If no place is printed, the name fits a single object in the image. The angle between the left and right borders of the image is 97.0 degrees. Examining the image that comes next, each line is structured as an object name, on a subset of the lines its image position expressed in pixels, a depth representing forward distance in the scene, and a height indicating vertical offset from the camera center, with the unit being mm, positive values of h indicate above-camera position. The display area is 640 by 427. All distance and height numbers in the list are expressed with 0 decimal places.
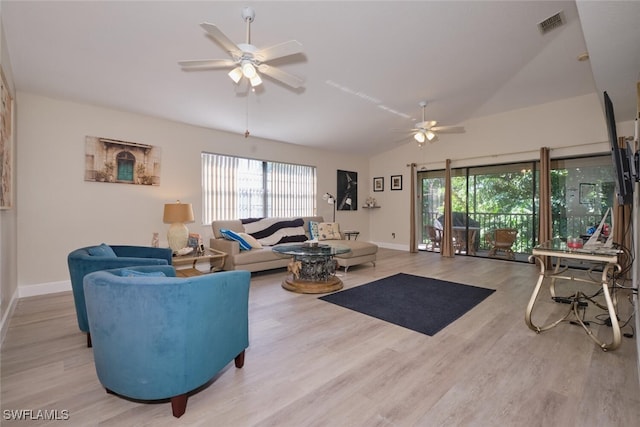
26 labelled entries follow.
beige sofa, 4316 -662
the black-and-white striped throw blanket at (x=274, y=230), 5219 -307
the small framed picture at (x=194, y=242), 4277 -413
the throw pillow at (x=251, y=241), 4613 -437
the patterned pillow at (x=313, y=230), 5657 -330
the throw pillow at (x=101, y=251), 2299 -294
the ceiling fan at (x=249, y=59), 2137 +1264
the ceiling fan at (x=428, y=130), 4449 +1322
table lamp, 4082 -86
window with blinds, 5148 +529
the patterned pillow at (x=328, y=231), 5664 -363
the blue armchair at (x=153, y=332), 1432 -613
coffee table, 3701 -787
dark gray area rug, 2846 -1058
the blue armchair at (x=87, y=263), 2104 -371
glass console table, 2148 -520
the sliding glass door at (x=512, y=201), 5015 +214
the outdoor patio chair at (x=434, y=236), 6811 -573
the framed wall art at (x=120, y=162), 3906 +790
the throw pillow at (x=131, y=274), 1654 -343
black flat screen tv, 2232 +359
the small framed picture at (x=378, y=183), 7880 +836
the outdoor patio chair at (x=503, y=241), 5805 -607
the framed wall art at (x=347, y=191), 7383 +592
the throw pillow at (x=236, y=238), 4457 -372
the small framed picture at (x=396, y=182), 7469 +819
